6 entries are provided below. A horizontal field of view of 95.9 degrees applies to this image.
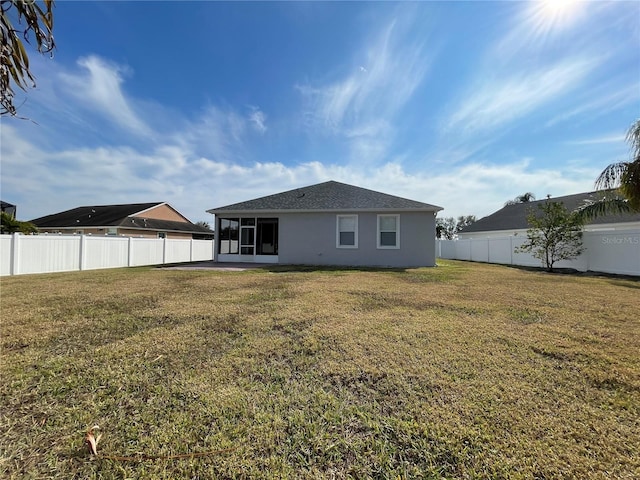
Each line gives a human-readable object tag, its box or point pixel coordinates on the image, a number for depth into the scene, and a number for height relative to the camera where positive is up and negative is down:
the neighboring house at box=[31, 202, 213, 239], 28.31 +2.57
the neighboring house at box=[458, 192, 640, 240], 18.25 +2.05
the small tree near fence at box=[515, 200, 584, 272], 13.37 +0.67
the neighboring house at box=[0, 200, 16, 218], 27.05 +3.56
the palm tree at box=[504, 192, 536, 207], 42.25 +7.63
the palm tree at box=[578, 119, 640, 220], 10.26 +2.47
